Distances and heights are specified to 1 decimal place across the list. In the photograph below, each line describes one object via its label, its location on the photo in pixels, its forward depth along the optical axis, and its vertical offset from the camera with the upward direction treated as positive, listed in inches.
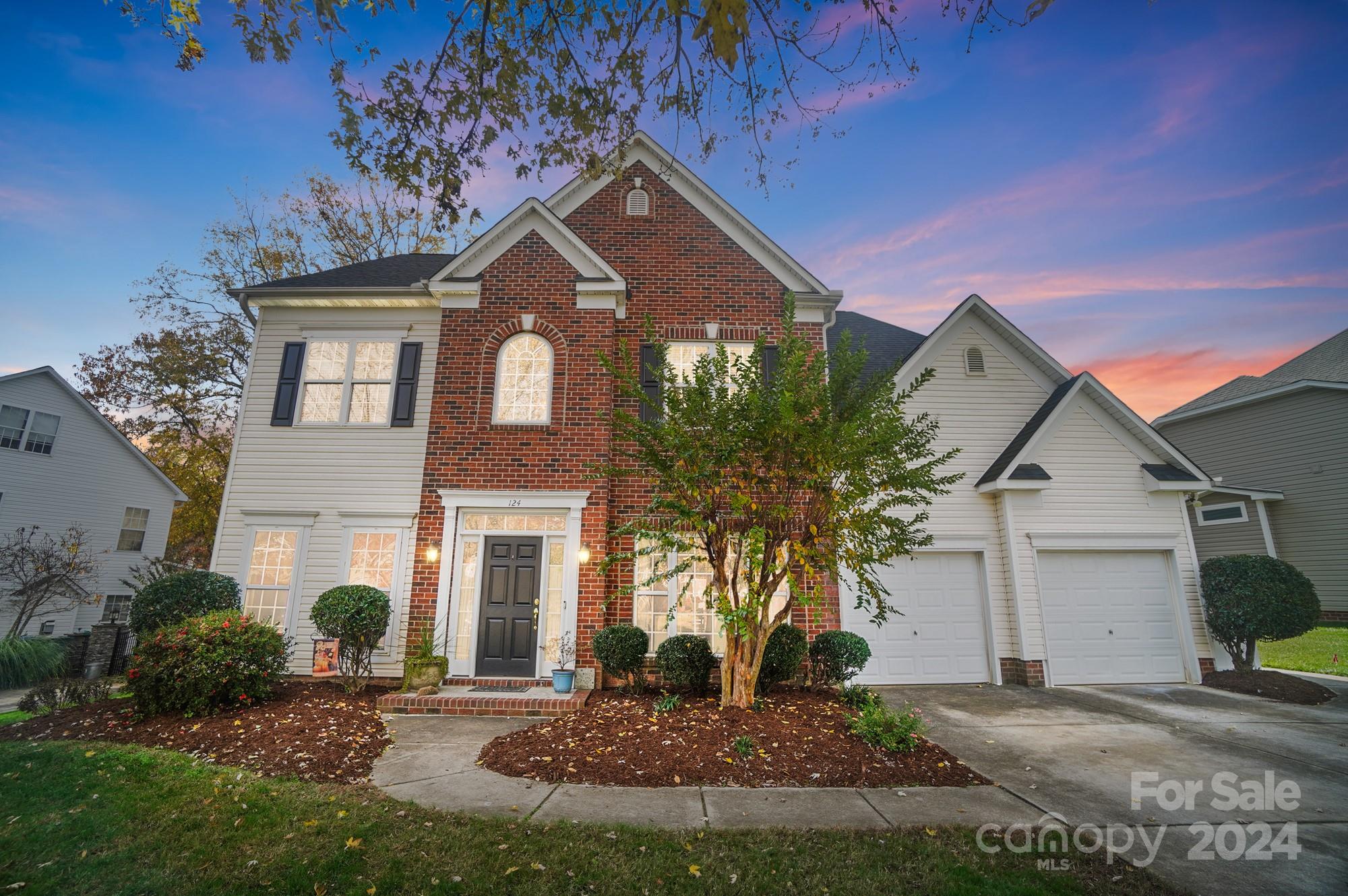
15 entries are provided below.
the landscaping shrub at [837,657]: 323.6 -46.8
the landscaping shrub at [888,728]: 221.6 -62.5
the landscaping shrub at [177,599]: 324.5 -17.1
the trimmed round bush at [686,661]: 321.4 -49.8
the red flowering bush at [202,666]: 258.4 -45.8
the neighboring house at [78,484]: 611.2 +106.4
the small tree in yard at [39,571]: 515.5 -1.2
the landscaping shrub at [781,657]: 314.0 -45.4
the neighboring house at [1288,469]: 519.8 +117.1
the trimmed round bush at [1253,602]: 358.9 -13.0
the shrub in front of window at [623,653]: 325.7 -45.6
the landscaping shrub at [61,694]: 283.3 -65.6
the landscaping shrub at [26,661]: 403.9 -69.2
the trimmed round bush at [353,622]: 325.7 -29.1
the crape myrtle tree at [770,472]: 248.1 +51.4
